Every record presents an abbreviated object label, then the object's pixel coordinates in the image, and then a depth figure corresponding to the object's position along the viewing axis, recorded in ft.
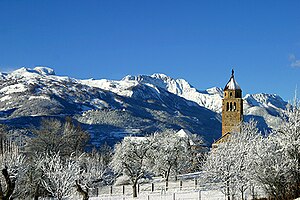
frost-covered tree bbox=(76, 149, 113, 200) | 176.64
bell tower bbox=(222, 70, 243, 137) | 349.82
